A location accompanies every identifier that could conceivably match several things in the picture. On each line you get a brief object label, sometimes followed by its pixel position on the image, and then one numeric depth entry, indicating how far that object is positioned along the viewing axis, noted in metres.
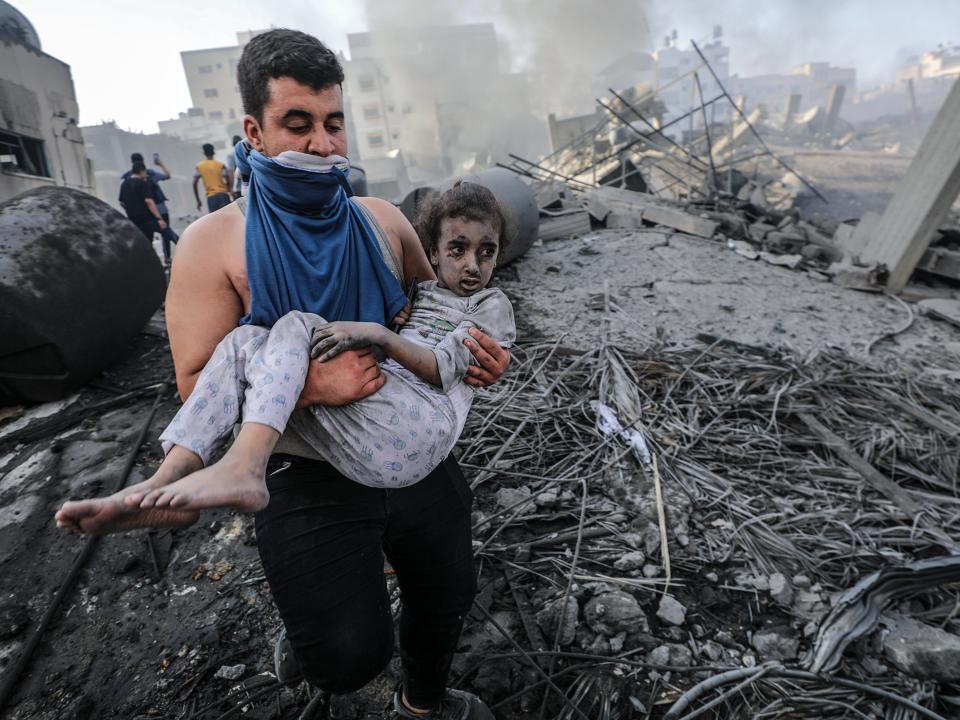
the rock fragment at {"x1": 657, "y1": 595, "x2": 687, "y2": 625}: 2.22
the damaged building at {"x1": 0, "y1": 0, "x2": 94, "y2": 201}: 11.11
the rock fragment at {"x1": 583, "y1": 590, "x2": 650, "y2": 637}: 2.19
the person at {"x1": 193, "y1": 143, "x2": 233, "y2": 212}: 8.27
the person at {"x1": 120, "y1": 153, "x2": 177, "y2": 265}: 7.88
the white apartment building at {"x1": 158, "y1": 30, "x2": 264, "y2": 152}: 52.56
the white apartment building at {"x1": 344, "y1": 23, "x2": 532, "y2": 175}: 43.34
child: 1.17
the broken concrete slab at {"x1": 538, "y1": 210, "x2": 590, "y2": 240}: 8.60
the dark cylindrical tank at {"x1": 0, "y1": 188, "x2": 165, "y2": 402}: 3.90
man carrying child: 1.32
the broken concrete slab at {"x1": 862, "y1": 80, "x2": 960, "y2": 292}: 6.32
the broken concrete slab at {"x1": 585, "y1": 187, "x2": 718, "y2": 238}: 8.70
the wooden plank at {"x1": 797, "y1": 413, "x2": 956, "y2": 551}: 2.71
